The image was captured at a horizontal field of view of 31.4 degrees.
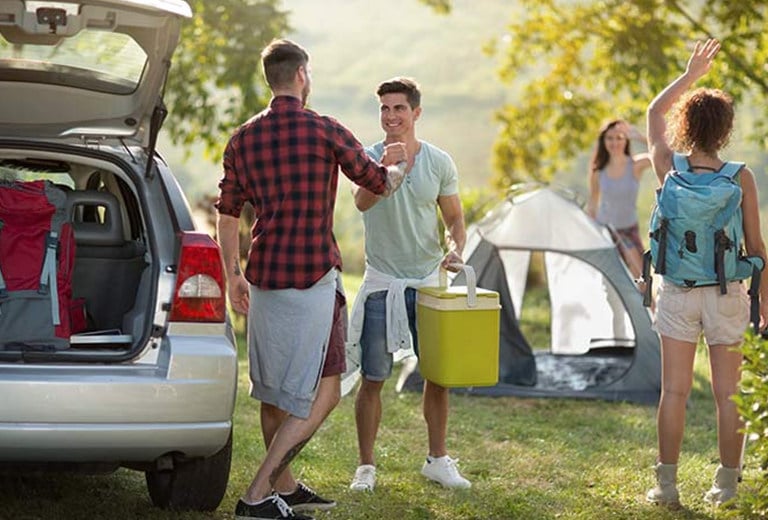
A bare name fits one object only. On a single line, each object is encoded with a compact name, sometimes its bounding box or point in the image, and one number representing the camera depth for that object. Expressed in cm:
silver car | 428
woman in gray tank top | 996
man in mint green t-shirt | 559
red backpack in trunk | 466
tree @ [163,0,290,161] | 1143
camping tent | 829
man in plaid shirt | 473
